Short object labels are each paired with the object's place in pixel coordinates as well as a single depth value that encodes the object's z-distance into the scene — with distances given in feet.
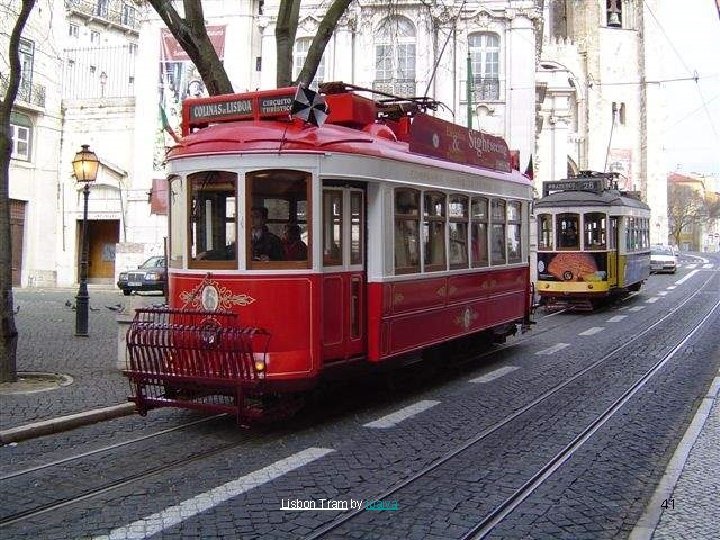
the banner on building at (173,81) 104.94
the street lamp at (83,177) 50.26
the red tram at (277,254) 25.62
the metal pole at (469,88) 70.03
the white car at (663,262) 135.95
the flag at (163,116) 89.41
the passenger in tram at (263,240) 26.23
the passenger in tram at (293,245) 26.40
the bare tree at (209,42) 37.27
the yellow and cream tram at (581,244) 70.44
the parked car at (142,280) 93.20
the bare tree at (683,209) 315.58
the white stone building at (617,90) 216.54
